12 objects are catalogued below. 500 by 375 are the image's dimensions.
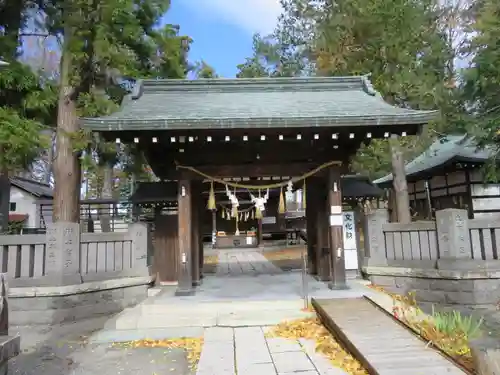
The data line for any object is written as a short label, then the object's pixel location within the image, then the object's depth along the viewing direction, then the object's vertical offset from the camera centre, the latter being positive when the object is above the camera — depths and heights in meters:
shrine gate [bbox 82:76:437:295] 7.16 +1.94
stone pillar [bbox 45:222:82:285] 7.45 -0.35
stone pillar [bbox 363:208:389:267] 9.08 -0.24
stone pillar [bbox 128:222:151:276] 8.68 -0.27
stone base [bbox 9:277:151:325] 7.32 -1.31
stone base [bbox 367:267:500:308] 7.67 -1.34
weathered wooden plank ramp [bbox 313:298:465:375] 3.95 -1.45
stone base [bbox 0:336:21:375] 3.01 -0.91
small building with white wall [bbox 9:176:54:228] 28.92 +3.09
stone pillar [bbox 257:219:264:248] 22.70 -0.12
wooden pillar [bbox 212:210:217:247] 20.65 +0.54
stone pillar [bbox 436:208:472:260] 7.85 -0.22
